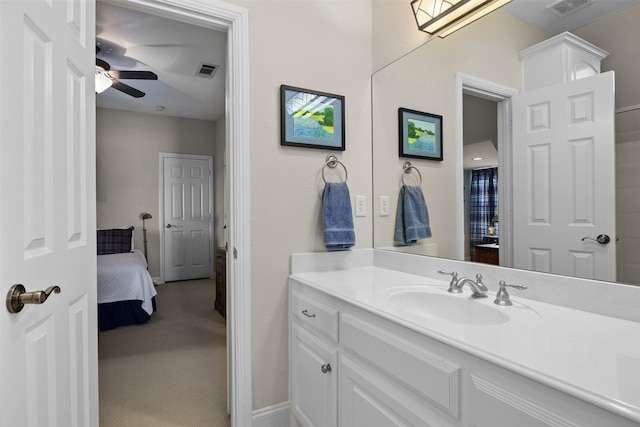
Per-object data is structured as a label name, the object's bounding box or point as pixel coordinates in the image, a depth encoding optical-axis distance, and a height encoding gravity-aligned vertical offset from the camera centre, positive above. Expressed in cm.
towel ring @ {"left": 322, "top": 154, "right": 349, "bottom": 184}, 191 +28
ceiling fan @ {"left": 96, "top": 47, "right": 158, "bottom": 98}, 307 +133
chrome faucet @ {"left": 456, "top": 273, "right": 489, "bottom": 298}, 129 -30
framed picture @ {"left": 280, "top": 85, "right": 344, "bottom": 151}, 179 +51
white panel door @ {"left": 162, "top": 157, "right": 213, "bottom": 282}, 546 -8
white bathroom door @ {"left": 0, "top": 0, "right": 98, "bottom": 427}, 82 +1
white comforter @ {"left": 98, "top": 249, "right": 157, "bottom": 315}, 331 -70
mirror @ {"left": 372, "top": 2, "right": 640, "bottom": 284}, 103 +51
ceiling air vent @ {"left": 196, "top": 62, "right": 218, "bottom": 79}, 355 +154
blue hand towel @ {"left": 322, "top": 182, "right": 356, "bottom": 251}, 183 -3
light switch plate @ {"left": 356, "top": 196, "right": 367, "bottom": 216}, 201 +4
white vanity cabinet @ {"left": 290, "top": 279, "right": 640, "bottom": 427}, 69 -45
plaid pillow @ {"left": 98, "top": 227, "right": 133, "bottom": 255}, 434 -35
